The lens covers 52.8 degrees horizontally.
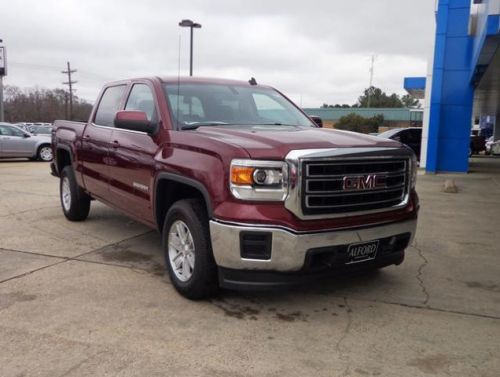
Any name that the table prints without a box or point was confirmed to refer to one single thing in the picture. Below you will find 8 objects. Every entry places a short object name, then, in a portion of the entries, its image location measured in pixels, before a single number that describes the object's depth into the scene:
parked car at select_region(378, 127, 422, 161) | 20.31
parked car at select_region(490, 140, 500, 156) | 32.24
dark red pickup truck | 3.67
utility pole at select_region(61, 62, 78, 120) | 69.80
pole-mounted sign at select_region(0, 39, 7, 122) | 27.05
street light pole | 13.83
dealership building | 16.92
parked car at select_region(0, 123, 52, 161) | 18.53
